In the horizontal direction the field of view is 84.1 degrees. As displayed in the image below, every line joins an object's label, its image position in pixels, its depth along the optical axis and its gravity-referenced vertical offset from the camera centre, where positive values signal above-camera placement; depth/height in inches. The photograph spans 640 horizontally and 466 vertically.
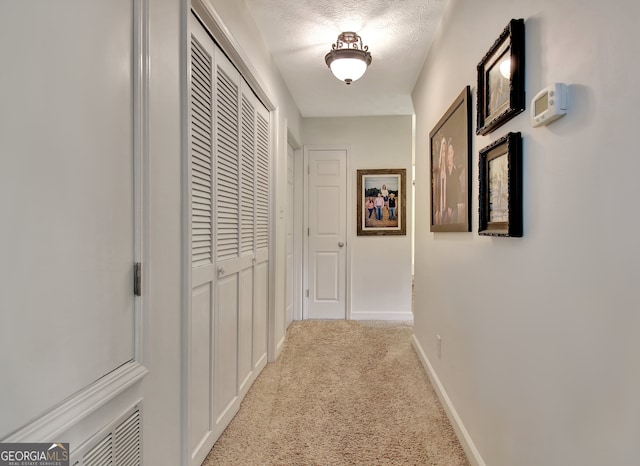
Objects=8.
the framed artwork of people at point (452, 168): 73.2 +15.4
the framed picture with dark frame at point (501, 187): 48.7 +6.8
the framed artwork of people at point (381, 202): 175.5 +14.5
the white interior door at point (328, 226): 178.2 +2.4
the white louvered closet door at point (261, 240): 104.3 -3.1
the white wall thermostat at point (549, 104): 37.4 +14.3
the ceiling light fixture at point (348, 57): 99.2 +49.2
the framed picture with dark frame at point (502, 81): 47.6 +23.2
